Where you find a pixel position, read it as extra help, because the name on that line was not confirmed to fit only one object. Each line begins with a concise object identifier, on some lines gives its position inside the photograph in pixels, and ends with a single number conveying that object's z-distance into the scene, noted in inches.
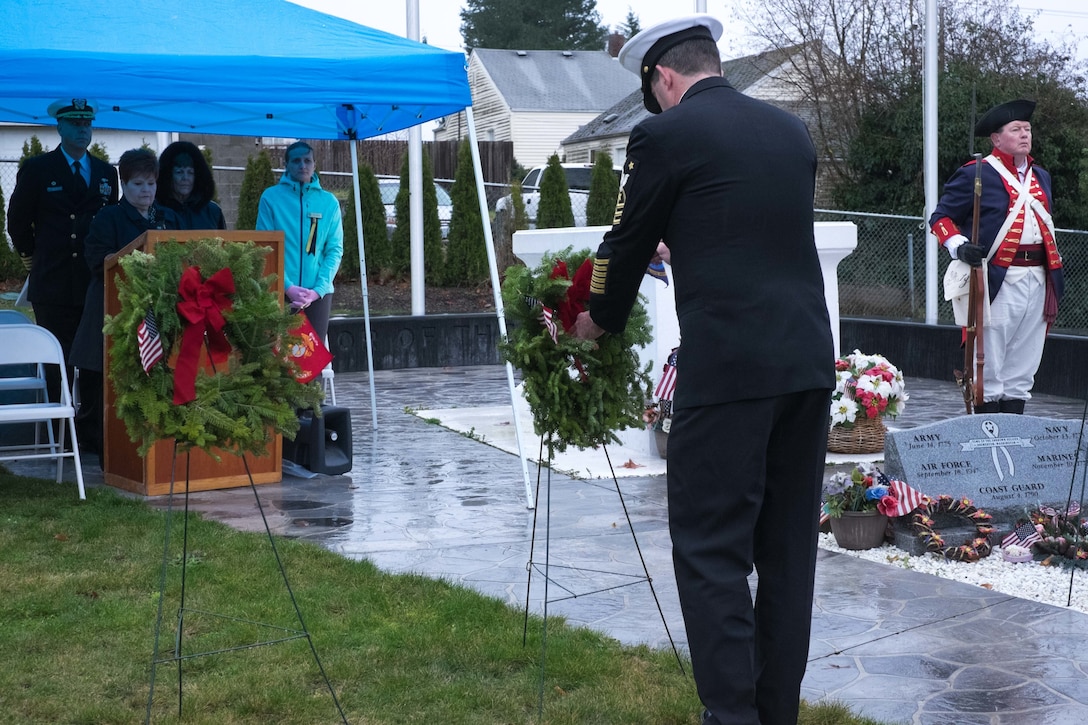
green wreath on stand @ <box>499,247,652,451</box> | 155.2
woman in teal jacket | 340.8
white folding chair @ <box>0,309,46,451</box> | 310.3
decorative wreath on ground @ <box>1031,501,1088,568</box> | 222.2
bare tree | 792.3
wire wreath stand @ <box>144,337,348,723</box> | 146.3
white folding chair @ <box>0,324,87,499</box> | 277.9
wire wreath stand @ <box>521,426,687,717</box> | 150.9
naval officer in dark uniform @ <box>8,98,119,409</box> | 328.2
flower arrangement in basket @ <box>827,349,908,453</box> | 329.4
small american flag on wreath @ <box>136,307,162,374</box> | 143.2
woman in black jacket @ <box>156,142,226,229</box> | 319.6
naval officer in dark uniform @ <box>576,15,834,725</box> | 123.7
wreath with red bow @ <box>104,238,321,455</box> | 144.5
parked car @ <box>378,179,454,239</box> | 828.6
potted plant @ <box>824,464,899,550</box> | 231.8
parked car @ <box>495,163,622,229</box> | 773.3
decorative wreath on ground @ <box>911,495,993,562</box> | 226.7
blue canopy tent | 254.1
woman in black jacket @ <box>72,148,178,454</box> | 301.4
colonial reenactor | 296.5
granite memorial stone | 240.2
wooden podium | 286.0
